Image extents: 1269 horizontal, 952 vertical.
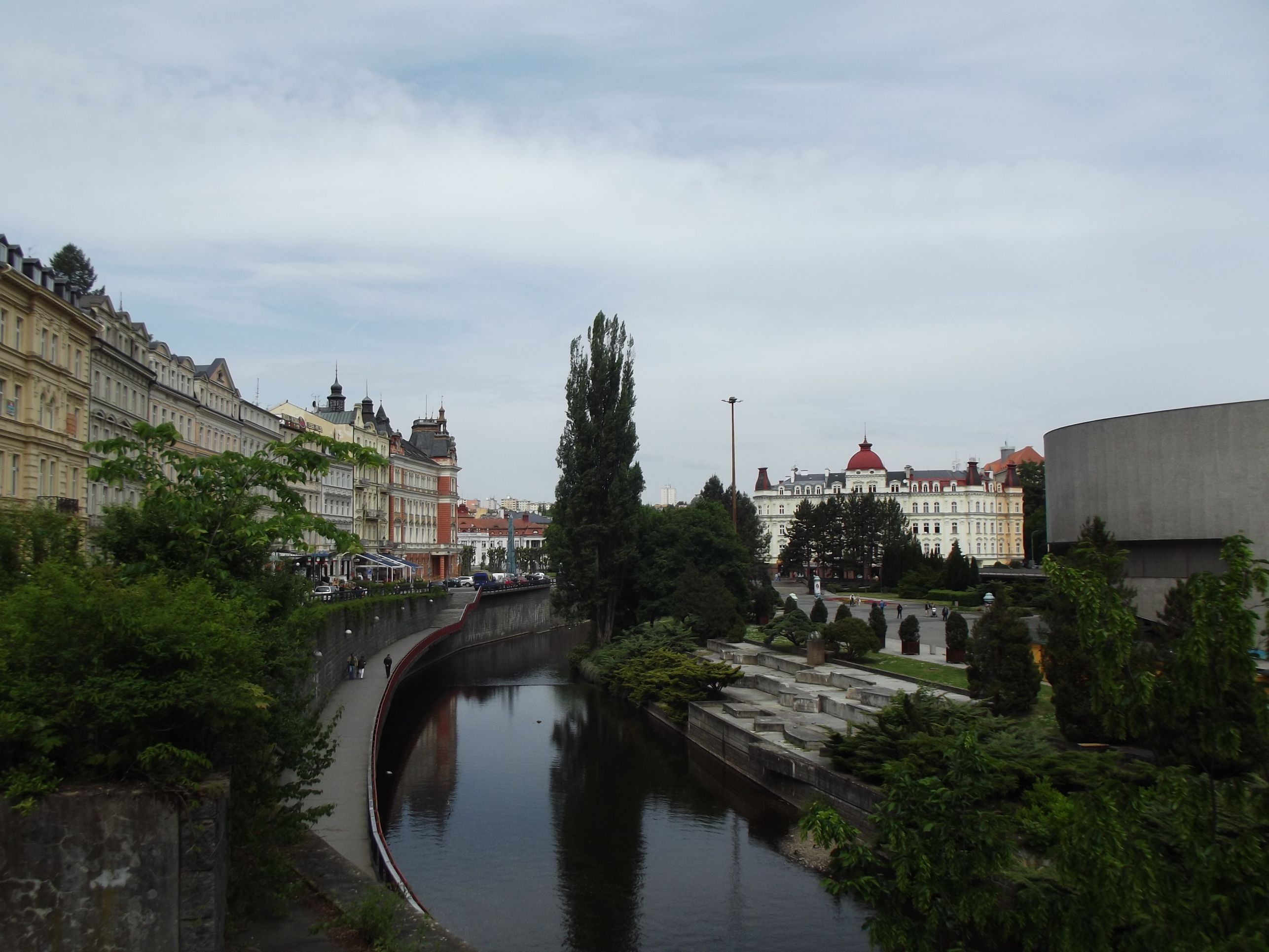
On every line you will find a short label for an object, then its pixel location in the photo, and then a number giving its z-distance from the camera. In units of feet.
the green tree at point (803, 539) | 375.04
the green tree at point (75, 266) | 223.30
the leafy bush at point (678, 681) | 129.29
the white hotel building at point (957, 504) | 474.49
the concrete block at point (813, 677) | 129.90
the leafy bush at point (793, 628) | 157.48
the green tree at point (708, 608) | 175.11
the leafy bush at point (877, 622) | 151.64
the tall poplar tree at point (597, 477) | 183.52
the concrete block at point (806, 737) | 94.53
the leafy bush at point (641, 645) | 166.09
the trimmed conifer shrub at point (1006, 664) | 86.89
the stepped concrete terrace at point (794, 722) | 87.76
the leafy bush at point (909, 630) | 146.10
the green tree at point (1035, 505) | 323.57
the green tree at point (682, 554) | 191.72
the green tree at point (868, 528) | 369.09
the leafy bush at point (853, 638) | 140.26
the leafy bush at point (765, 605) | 202.69
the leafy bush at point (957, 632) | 130.21
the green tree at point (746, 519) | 326.85
